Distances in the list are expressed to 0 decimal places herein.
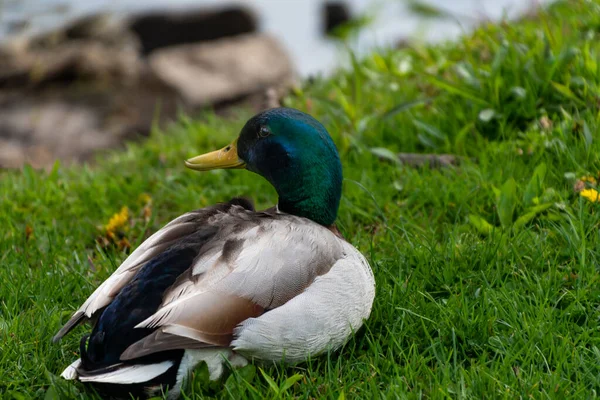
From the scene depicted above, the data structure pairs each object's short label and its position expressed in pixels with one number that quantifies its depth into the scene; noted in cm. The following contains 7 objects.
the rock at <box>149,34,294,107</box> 1534
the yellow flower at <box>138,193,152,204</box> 856
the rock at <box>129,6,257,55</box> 1833
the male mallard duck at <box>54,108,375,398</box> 499
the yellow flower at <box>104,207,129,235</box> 783
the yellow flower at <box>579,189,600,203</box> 681
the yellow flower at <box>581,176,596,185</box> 709
